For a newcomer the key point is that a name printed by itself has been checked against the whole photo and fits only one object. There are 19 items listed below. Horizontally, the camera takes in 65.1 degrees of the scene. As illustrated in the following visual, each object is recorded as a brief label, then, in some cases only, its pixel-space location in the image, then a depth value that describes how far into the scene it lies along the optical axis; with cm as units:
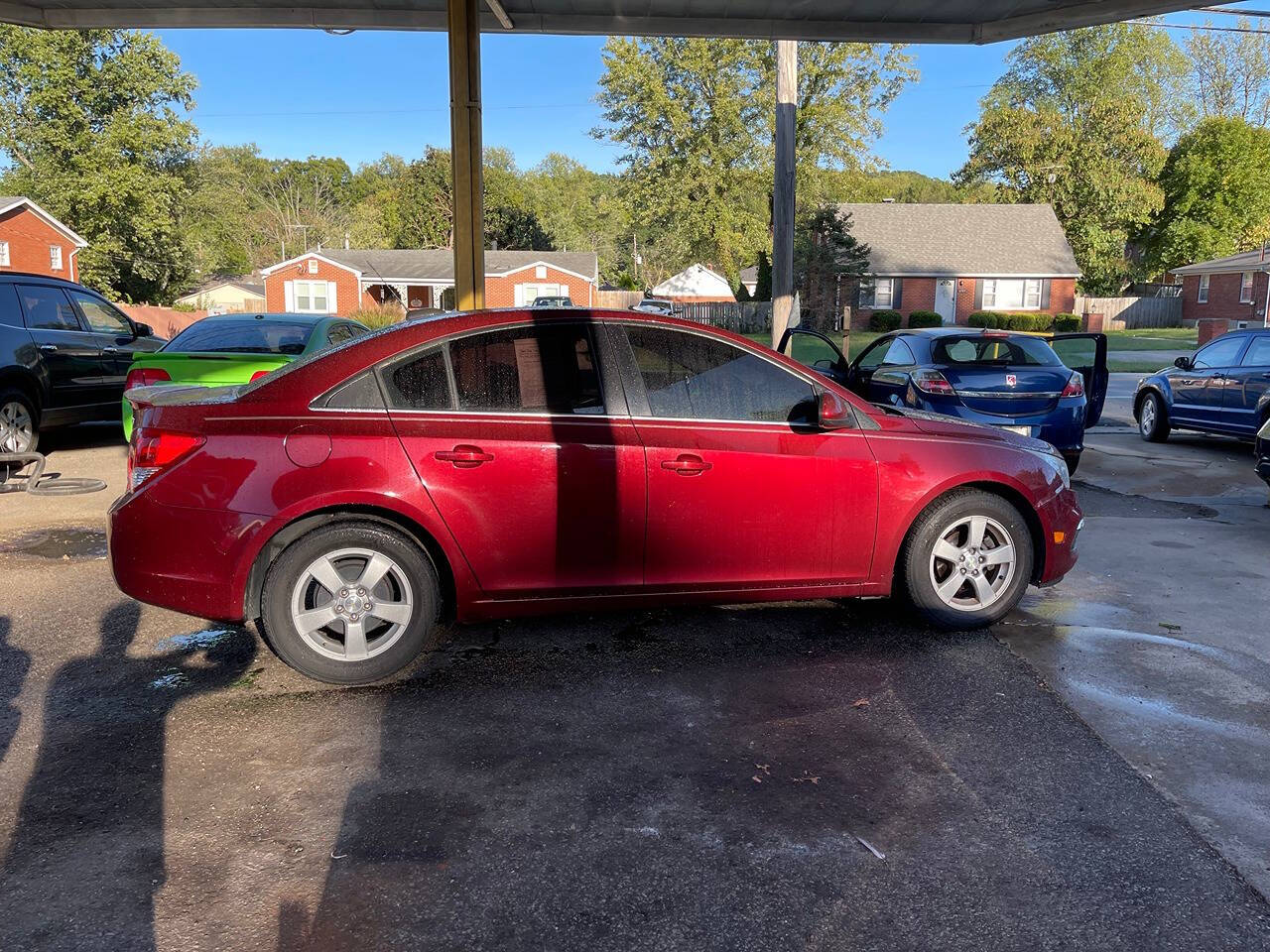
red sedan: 449
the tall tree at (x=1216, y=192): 5684
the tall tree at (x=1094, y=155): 5580
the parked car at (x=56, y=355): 1016
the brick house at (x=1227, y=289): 4456
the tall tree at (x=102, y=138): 4747
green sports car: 843
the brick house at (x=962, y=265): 4853
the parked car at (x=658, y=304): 4663
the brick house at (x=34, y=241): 4094
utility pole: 1427
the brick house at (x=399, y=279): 5619
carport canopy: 1060
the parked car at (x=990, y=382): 957
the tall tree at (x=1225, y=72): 6469
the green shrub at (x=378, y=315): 4128
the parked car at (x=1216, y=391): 1193
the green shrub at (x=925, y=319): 4447
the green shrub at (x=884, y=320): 4519
